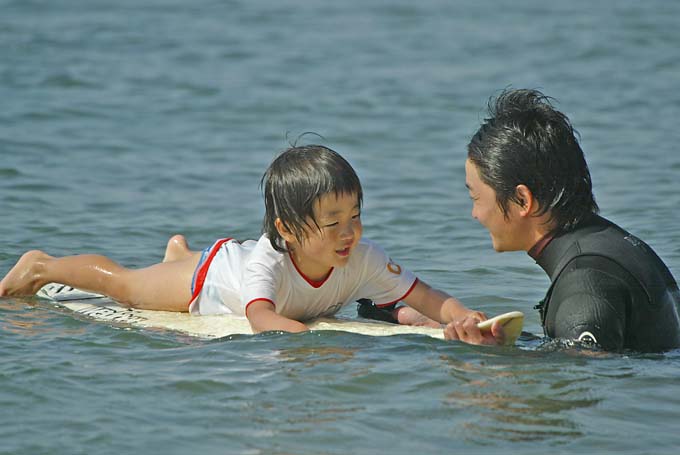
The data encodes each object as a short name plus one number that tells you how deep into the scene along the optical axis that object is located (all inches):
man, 367.9
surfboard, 435.2
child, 420.5
